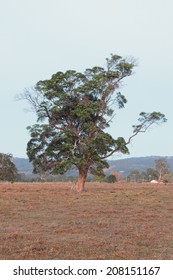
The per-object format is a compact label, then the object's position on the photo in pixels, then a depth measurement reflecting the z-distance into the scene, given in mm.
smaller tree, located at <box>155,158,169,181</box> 96275
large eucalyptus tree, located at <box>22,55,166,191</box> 36906
